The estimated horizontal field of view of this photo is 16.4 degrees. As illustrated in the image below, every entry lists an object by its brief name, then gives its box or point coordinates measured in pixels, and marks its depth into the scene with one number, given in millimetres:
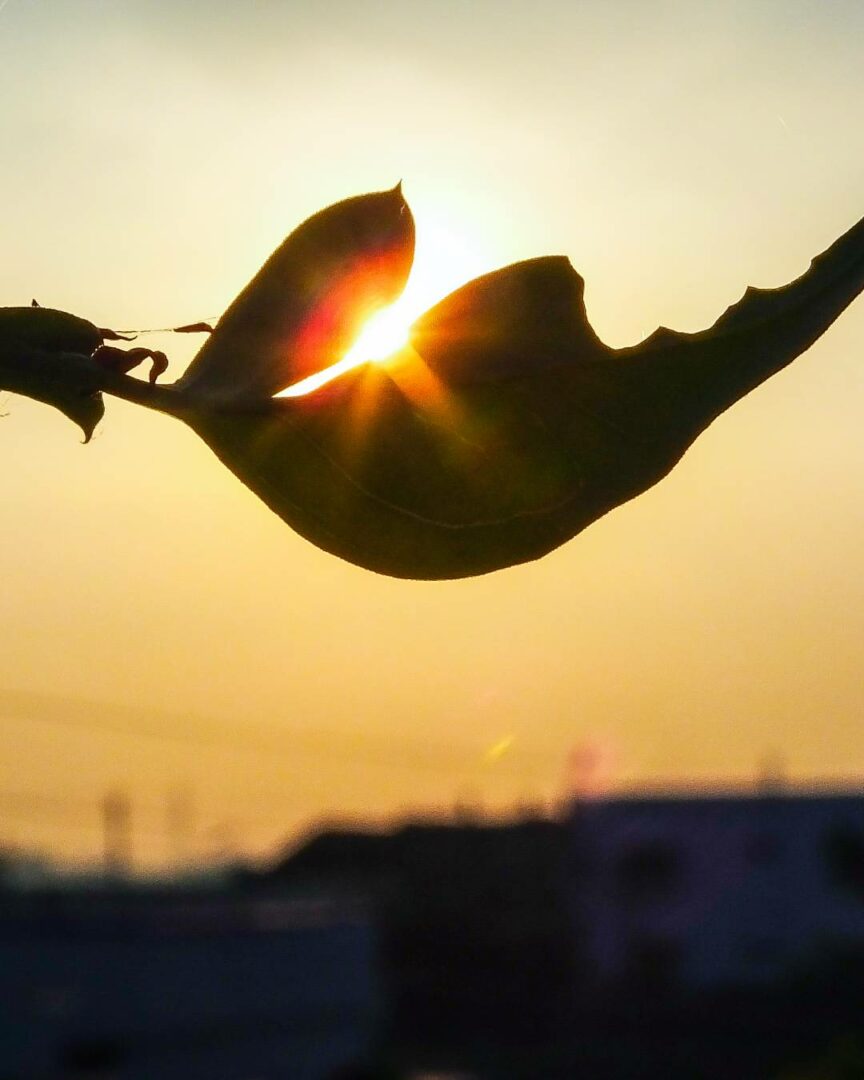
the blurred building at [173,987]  28688
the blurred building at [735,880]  39719
